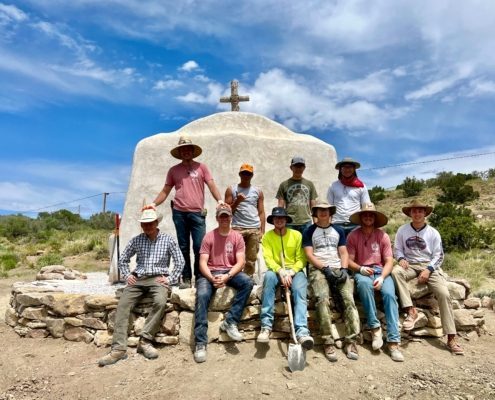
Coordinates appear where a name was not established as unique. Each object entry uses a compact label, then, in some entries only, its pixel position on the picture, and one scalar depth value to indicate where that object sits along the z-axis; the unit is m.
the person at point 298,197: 5.29
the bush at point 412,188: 24.97
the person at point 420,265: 4.87
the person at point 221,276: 4.54
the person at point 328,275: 4.58
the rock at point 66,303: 5.25
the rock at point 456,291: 5.50
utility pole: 23.11
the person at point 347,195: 5.34
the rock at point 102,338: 5.00
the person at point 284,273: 4.44
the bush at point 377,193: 24.97
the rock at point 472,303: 5.58
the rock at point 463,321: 5.36
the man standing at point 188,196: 5.24
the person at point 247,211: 5.23
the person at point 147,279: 4.63
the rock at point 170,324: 4.84
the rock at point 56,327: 5.31
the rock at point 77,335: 5.13
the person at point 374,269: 4.65
